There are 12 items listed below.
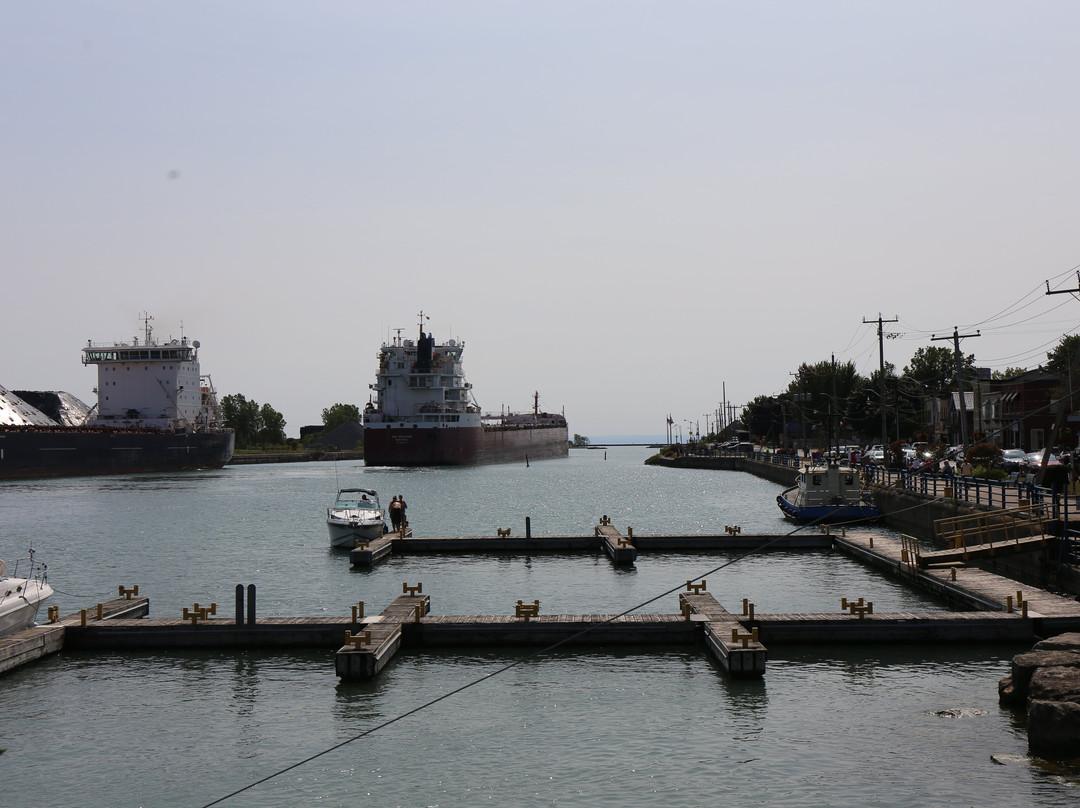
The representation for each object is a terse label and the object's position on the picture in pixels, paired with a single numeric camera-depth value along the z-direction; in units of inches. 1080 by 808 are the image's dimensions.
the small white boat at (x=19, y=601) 848.3
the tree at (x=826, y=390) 4655.5
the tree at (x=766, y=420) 6446.9
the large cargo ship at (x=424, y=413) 4675.2
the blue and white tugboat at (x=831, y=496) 1818.4
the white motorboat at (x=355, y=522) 1614.2
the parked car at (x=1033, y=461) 1803.2
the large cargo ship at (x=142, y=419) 4205.2
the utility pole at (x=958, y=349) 2225.4
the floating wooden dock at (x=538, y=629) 855.7
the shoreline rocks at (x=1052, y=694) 565.6
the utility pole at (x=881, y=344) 2603.3
